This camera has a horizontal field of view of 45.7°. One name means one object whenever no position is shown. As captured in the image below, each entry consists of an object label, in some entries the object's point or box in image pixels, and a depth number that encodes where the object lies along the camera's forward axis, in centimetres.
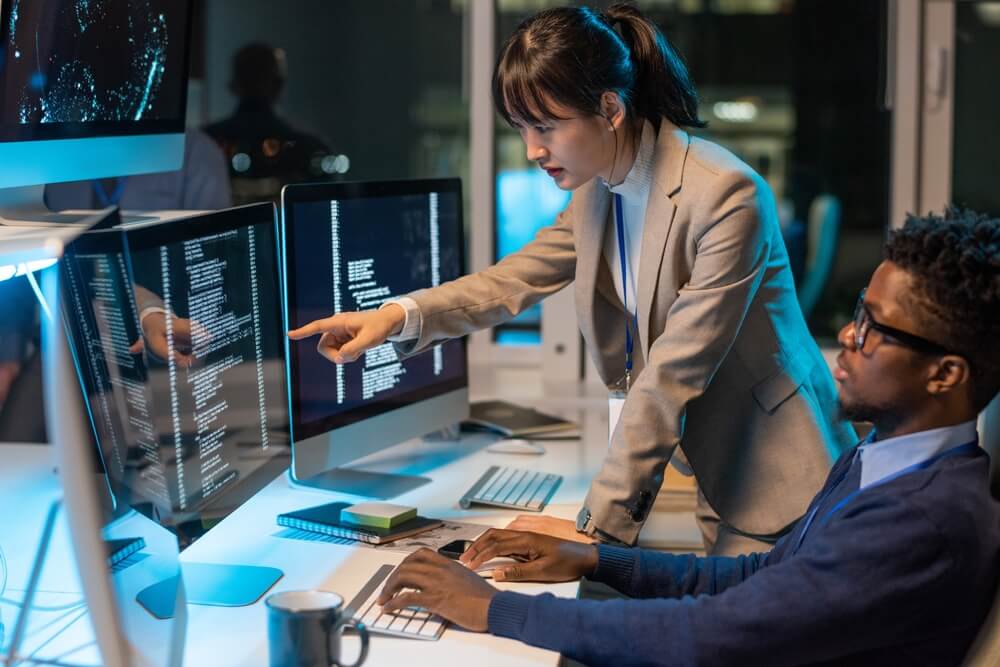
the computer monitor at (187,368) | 109
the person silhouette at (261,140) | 325
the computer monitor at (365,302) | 181
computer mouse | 228
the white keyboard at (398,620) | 133
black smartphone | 160
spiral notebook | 168
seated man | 118
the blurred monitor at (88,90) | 146
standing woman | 165
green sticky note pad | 169
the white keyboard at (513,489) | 189
